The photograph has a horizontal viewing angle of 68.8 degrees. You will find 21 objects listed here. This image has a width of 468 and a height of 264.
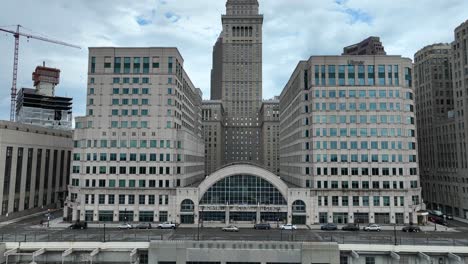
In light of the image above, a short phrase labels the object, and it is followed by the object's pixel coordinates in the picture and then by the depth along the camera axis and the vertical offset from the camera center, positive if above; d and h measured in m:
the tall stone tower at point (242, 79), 188.50 +49.89
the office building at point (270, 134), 174.88 +17.68
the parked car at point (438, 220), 82.26 -12.38
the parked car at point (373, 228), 72.38 -12.36
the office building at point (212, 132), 178.75 +18.89
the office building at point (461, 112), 92.12 +16.06
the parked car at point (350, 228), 73.06 -12.49
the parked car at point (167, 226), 74.44 -12.57
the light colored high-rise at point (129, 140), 81.44 +6.71
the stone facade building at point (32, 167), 84.88 -0.04
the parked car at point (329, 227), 72.78 -12.28
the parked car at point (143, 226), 73.69 -12.51
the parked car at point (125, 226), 73.00 -12.45
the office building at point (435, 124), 101.31 +14.86
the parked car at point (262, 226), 74.00 -12.37
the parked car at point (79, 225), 72.75 -12.27
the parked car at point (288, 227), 73.18 -12.41
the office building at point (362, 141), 79.56 +6.90
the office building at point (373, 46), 188.07 +69.10
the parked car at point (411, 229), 71.31 -12.34
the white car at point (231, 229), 70.75 -12.51
